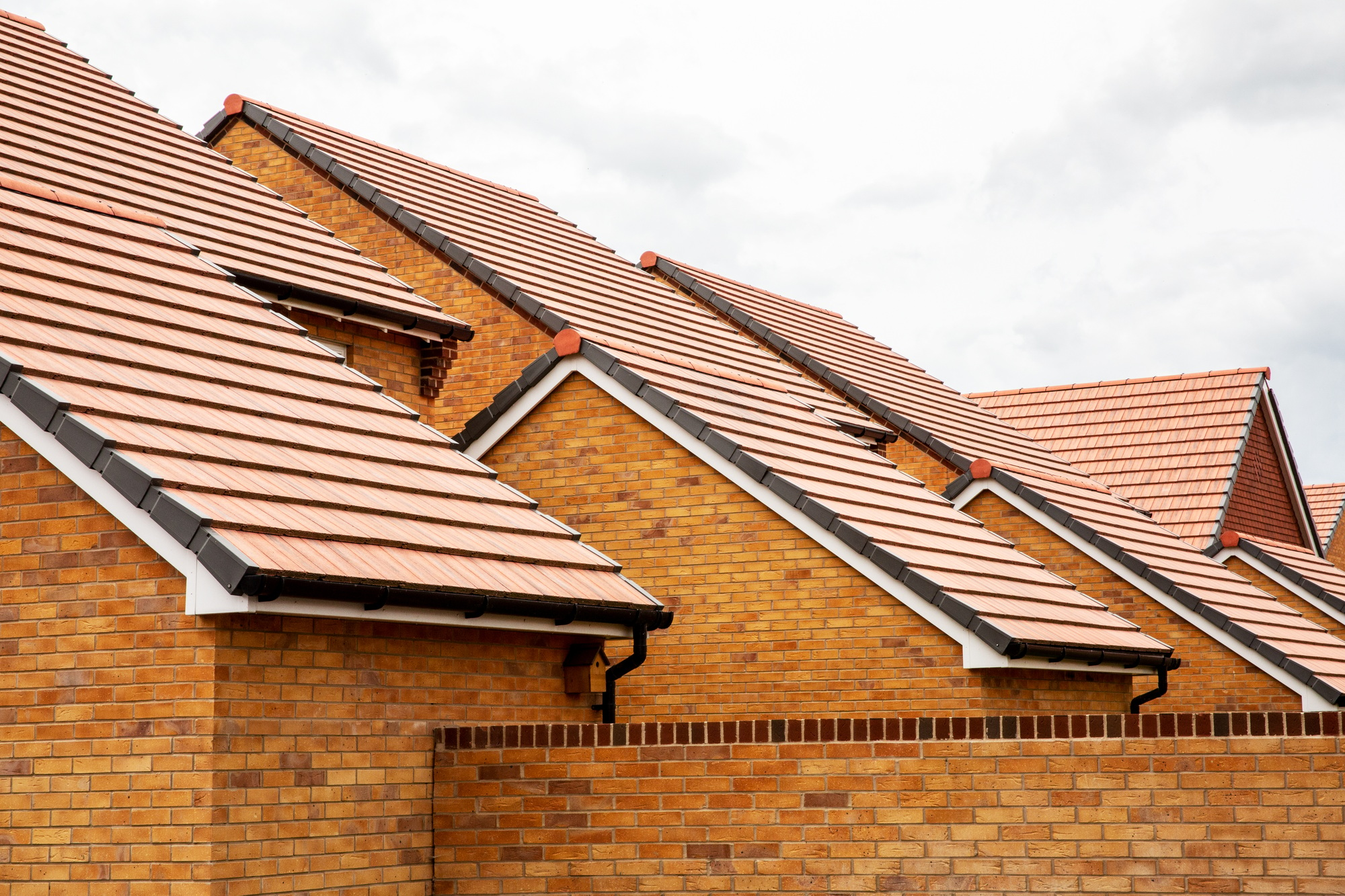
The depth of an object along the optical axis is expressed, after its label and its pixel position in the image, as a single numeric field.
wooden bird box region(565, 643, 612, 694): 9.36
